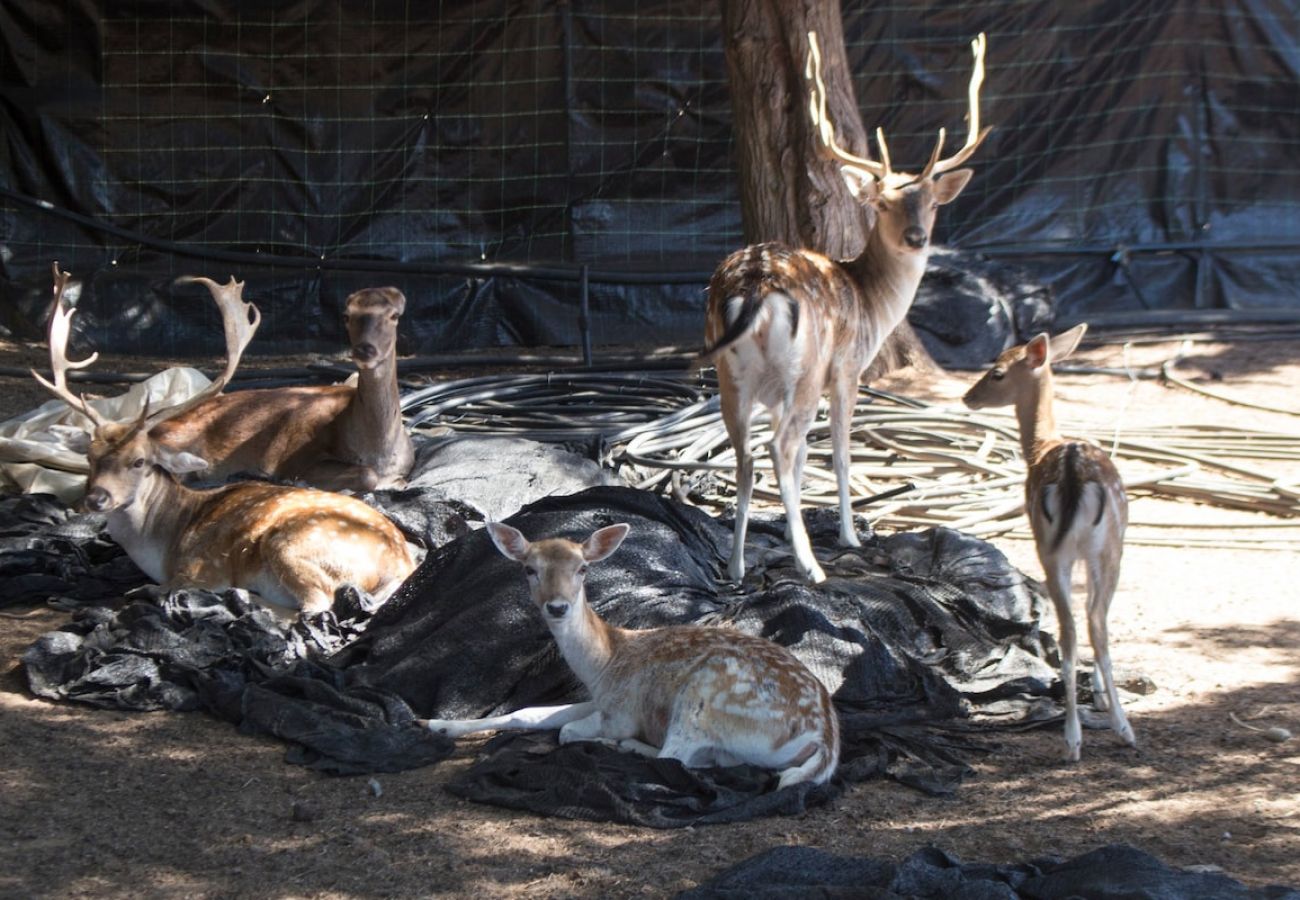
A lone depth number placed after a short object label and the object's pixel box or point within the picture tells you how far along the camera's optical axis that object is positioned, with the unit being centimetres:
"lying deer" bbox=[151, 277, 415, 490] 746
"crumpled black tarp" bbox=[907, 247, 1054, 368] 1077
